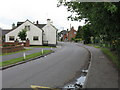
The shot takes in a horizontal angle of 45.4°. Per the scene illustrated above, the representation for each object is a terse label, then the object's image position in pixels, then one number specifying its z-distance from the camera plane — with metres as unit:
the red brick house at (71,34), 92.81
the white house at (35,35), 39.97
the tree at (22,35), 33.69
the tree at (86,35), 46.81
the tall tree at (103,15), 7.63
